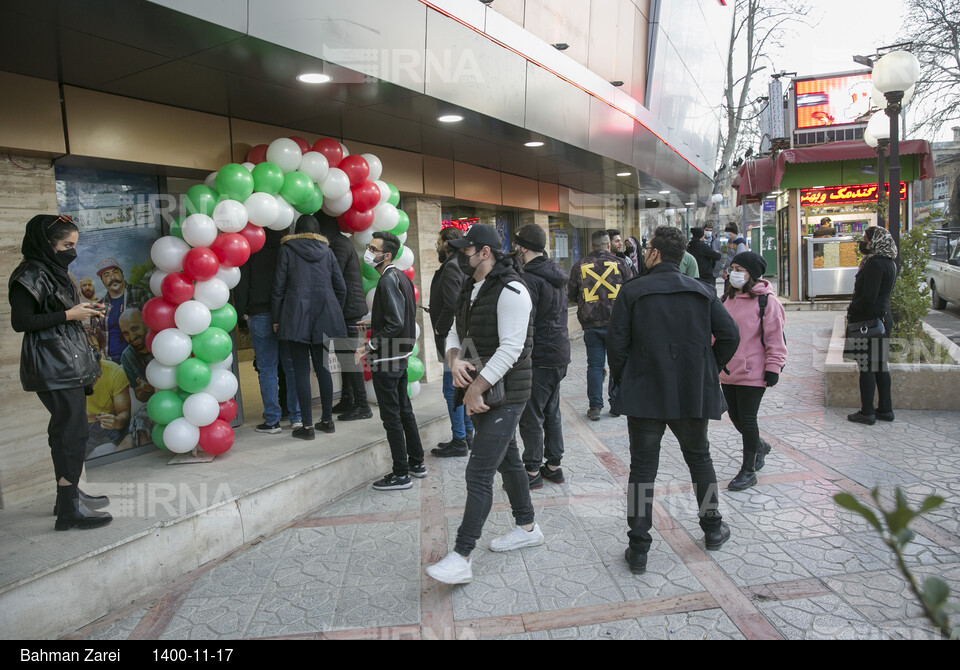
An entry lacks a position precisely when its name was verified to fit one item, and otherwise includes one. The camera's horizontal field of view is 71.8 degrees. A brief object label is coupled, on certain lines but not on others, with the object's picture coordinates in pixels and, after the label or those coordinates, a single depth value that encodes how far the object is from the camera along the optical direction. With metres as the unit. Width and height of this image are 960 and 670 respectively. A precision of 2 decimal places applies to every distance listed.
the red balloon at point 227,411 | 5.10
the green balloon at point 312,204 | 5.66
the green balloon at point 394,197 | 6.60
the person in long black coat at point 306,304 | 5.63
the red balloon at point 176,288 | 4.75
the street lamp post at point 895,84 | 7.29
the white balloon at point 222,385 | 4.96
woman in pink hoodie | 4.57
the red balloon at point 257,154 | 5.78
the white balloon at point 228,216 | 4.90
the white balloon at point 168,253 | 4.80
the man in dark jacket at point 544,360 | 4.75
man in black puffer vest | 3.46
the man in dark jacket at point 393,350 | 4.86
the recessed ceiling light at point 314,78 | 4.82
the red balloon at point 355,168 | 5.99
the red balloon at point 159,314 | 4.79
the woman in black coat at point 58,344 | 3.57
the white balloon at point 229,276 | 5.03
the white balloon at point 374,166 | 6.33
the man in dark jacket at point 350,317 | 6.36
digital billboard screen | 17.61
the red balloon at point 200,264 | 4.75
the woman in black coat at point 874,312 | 6.00
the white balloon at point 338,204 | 6.00
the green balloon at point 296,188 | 5.46
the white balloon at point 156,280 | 4.92
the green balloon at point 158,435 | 4.98
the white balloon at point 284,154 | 5.47
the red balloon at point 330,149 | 5.84
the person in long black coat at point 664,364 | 3.56
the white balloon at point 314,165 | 5.63
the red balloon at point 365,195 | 6.12
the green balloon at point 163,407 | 4.82
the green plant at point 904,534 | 0.86
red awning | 15.17
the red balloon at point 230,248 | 4.91
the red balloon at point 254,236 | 5.23
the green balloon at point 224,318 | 4.98
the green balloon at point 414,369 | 5.89
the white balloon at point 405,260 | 6.43
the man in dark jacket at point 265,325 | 5.96
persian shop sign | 16.67
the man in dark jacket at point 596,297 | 6.77
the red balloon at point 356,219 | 6.27
